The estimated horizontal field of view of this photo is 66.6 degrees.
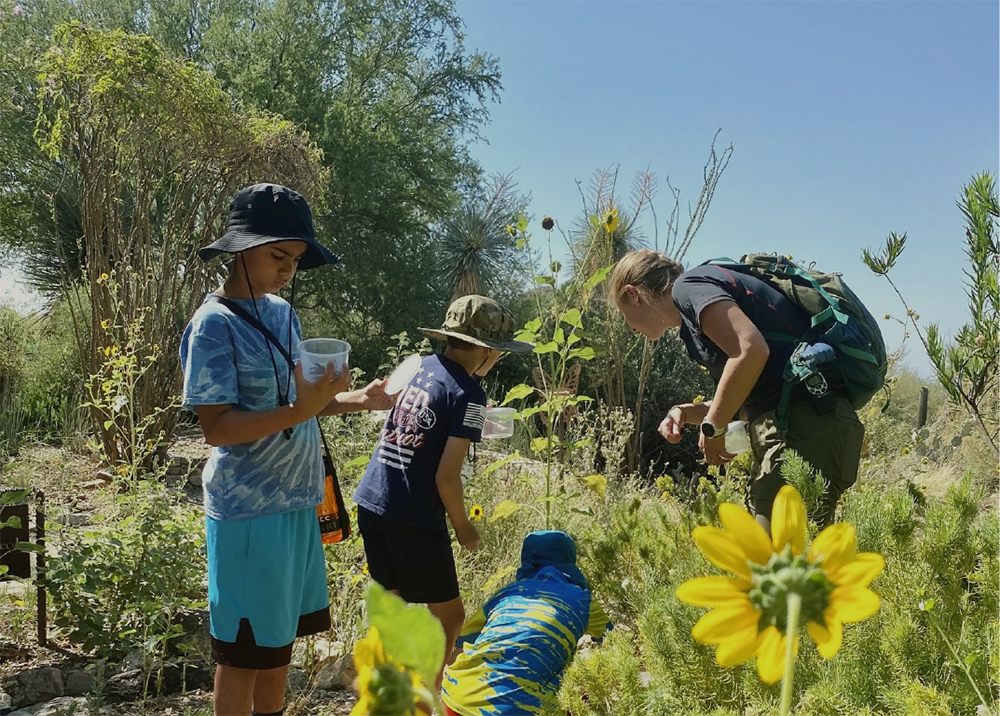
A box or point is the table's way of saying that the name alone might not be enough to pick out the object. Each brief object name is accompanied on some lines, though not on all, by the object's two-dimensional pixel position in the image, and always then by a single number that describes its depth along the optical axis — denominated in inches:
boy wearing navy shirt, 85.5
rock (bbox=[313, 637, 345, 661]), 101.3
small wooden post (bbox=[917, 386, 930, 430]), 254.8
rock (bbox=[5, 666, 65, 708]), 89.9
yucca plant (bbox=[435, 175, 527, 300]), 563.5
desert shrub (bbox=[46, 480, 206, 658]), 92.7
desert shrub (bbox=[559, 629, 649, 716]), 46.9
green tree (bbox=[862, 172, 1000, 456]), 76.7
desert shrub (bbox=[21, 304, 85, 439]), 295.6
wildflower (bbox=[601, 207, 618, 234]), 120.7
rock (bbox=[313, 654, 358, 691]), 95.4
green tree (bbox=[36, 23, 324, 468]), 211.2
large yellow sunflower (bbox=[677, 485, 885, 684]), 15.0
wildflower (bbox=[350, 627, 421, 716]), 12.3
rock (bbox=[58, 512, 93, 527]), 171.1
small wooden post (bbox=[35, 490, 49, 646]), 93.7
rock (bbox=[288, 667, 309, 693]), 95.0
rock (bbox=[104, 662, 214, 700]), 90.7
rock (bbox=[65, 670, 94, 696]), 92.6
